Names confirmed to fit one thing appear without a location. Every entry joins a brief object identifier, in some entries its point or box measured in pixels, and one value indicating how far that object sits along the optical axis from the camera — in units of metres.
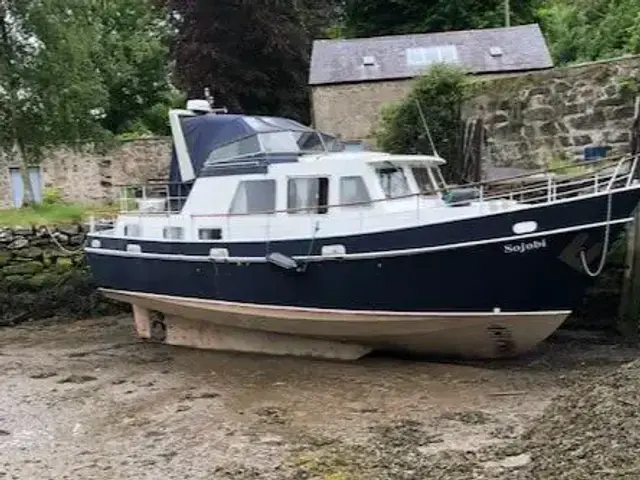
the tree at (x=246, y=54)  22.95
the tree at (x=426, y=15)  28.48
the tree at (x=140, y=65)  26.84
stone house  21.16
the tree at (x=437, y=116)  14.48
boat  8.66
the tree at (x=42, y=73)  15.05
